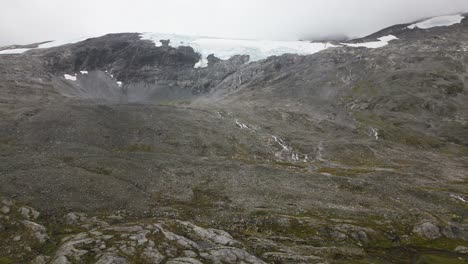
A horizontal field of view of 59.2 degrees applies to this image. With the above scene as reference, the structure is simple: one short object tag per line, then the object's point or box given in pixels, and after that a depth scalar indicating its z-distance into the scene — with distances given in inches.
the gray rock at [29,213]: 1984.5
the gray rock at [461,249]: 2009.7
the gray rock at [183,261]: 1579.7
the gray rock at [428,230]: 2208.4
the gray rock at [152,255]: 1596.9
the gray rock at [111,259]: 1525.6
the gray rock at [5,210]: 2007.1
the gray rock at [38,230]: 1760.6
